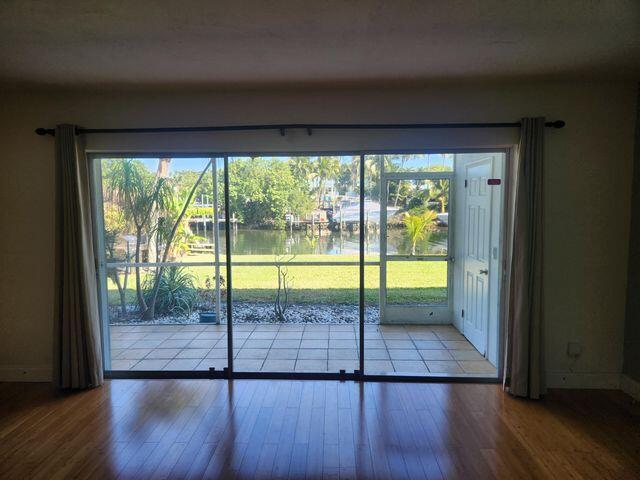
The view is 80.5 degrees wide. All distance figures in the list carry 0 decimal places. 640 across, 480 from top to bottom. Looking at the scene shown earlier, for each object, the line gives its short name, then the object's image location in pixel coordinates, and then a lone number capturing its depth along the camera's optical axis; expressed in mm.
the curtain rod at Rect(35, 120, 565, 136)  2974
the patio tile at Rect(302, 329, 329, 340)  4184
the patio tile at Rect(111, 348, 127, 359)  3691
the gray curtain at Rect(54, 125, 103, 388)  2986
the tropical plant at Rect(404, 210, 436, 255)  4773
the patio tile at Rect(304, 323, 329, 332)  4410
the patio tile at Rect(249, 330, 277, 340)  4203
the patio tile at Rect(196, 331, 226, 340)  4094
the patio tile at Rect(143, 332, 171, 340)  4004
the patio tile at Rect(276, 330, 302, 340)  4164
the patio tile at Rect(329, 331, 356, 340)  4207
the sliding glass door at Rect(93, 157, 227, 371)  3434
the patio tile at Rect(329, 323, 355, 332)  4441
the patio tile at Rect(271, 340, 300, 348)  3953
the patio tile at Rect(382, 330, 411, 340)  4316
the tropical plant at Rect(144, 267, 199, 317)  3660
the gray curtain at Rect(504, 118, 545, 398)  2842
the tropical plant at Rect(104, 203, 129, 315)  3467
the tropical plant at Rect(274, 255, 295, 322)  3984
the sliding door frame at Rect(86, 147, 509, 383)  3166
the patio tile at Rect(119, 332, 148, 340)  3873
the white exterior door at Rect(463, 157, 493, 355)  3705
